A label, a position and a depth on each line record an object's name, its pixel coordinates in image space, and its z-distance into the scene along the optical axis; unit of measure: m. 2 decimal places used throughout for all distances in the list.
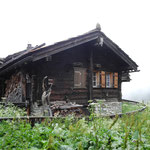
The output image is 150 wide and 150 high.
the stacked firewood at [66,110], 8.91
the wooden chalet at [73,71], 10.12
